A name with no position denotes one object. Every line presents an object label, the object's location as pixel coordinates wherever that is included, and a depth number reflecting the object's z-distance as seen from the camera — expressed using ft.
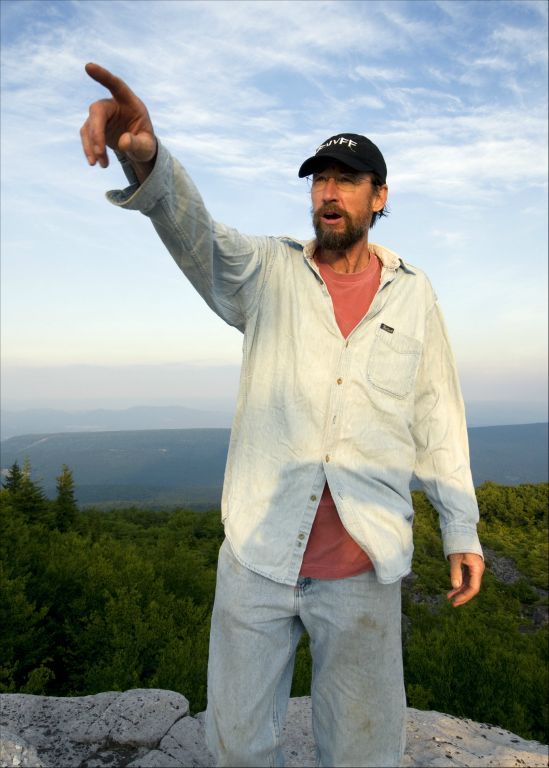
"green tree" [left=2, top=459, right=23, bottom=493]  80.12
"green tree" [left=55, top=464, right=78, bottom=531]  83.51
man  7.97
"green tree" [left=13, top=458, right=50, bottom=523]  77.00
